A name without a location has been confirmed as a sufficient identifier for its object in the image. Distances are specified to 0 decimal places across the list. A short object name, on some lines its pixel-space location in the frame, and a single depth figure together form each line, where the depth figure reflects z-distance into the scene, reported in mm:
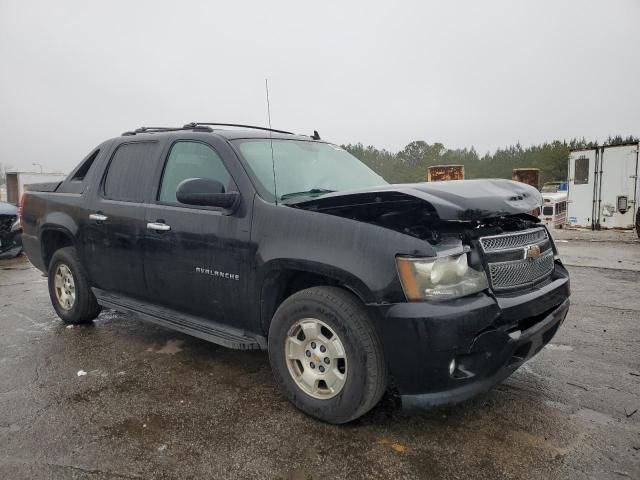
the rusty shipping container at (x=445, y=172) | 10883
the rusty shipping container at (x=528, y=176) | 11217
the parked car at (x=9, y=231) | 9055
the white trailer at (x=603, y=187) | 12516
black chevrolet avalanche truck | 2307
